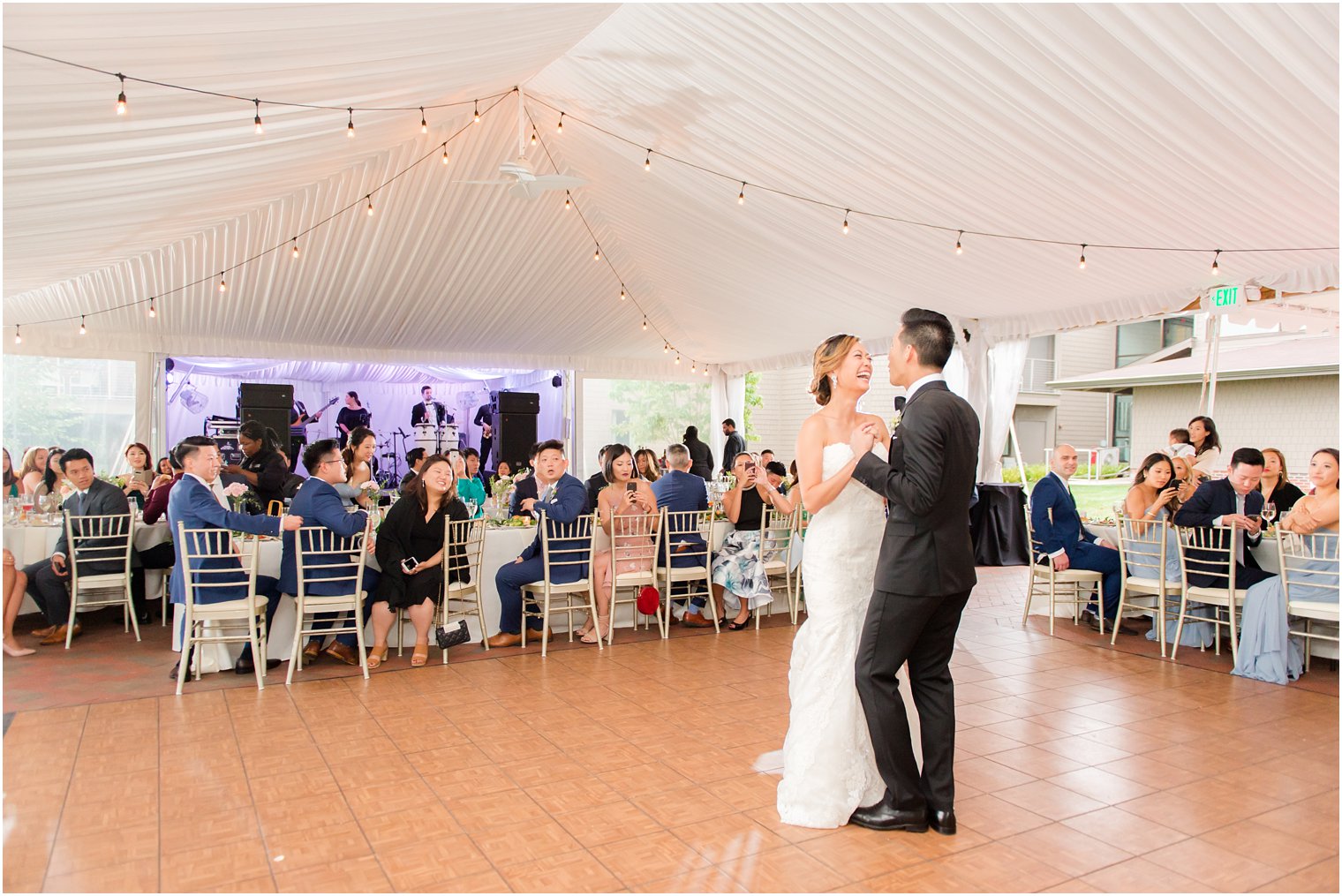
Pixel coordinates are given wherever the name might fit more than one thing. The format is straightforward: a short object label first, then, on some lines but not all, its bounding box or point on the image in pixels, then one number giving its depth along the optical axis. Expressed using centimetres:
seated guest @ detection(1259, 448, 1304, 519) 651
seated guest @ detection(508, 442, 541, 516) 718
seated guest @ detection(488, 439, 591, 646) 581
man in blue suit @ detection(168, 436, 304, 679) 493
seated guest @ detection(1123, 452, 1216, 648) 608
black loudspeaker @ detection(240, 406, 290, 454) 1247
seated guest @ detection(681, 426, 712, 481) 1321
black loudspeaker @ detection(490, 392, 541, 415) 1397
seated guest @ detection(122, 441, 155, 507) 737
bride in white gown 310
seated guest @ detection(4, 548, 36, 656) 584
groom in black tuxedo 289
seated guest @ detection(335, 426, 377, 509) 598
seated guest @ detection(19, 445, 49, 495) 791
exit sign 707
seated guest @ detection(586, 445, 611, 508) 734
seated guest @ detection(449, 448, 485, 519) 763
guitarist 1366
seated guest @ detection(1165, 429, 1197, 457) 744
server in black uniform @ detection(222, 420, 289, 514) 712
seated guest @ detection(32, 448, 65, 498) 700
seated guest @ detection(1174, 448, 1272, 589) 563
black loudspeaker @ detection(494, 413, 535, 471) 1398
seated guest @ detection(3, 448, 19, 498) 716
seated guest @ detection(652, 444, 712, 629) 642
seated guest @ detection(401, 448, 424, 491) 863
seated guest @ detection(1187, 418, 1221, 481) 725
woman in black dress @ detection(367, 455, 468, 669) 548
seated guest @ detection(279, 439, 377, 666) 512
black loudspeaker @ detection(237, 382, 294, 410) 1227
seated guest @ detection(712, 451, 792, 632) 652
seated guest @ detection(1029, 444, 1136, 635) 650
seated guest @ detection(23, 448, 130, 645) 611
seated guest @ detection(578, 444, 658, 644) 616
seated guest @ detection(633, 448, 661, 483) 684
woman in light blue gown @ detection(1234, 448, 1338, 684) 516
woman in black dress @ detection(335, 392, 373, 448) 1427
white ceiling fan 651
